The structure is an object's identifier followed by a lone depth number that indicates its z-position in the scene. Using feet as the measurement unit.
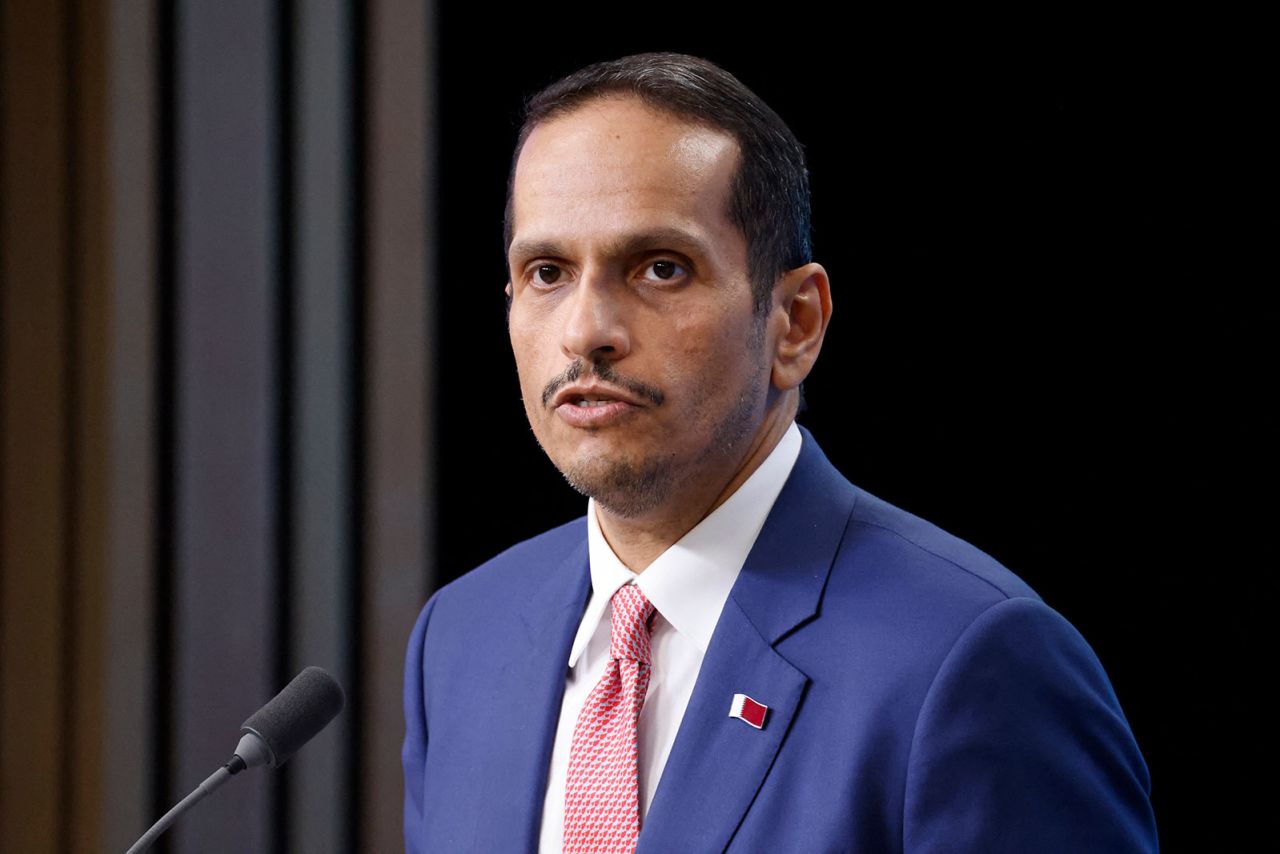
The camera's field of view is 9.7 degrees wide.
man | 11.38
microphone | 11.43
